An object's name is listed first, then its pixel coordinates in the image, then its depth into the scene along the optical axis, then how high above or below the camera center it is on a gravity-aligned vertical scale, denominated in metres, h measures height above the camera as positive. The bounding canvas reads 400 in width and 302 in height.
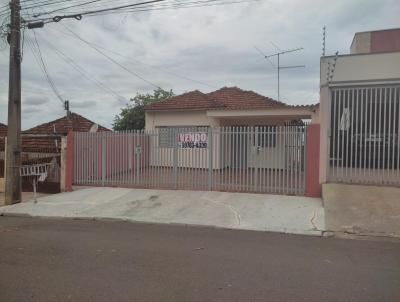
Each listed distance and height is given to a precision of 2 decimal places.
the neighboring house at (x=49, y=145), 15.97 -0.03
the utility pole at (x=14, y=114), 12.83 +0.86
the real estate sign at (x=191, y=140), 13.93 +0.16
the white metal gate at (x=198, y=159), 12.63 -0.41
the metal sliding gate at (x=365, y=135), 12.12 +0.31
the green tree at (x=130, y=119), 34.44 +1.96
